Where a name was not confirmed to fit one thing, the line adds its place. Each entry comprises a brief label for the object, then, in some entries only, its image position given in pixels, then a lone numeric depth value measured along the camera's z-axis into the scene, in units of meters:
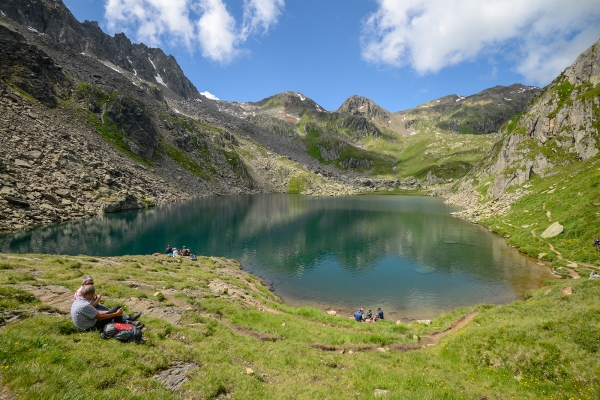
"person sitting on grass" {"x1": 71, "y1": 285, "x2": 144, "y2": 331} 12.12
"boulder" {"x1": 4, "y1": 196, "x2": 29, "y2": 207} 59.41
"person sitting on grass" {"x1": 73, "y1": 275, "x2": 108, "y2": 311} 12.49
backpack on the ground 12.18
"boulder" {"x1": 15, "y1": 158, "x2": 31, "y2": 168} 72.05
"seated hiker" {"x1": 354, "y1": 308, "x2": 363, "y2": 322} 27.83
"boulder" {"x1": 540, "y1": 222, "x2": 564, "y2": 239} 50.06
